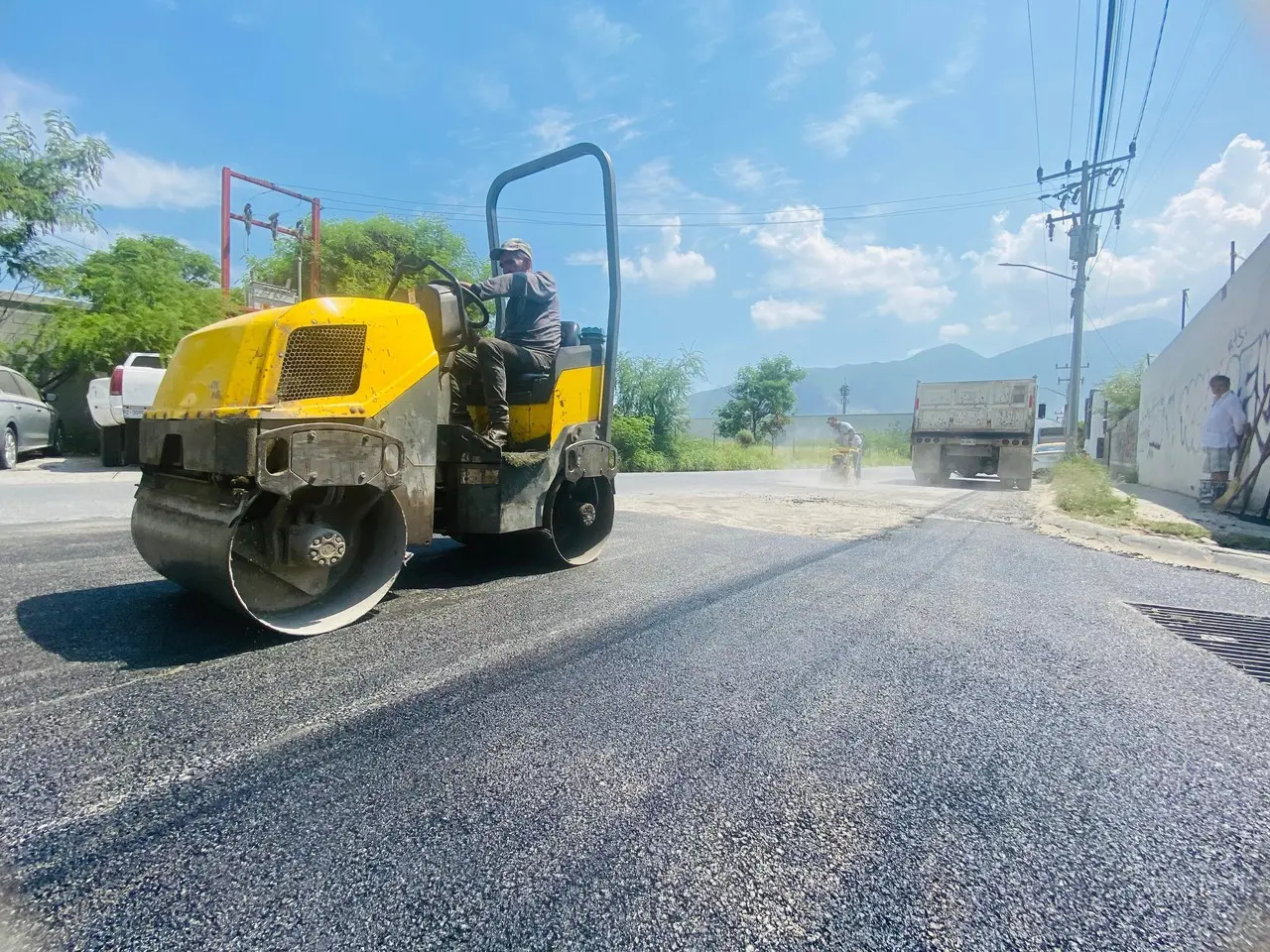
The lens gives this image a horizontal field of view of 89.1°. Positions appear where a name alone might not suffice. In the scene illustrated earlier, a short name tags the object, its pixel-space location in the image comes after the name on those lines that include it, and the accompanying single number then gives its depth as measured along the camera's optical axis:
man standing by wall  7.71
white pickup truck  8.86
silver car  8.88
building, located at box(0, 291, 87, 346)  12.61
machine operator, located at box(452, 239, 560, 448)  3.71
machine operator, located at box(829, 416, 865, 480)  15.30
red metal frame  18.12
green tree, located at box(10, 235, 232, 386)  10.84
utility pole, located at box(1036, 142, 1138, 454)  21.31
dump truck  15.19
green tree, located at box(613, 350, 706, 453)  26.19
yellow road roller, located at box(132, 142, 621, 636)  2.48
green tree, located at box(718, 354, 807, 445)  42.91
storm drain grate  2.89
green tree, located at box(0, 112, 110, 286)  11.70
